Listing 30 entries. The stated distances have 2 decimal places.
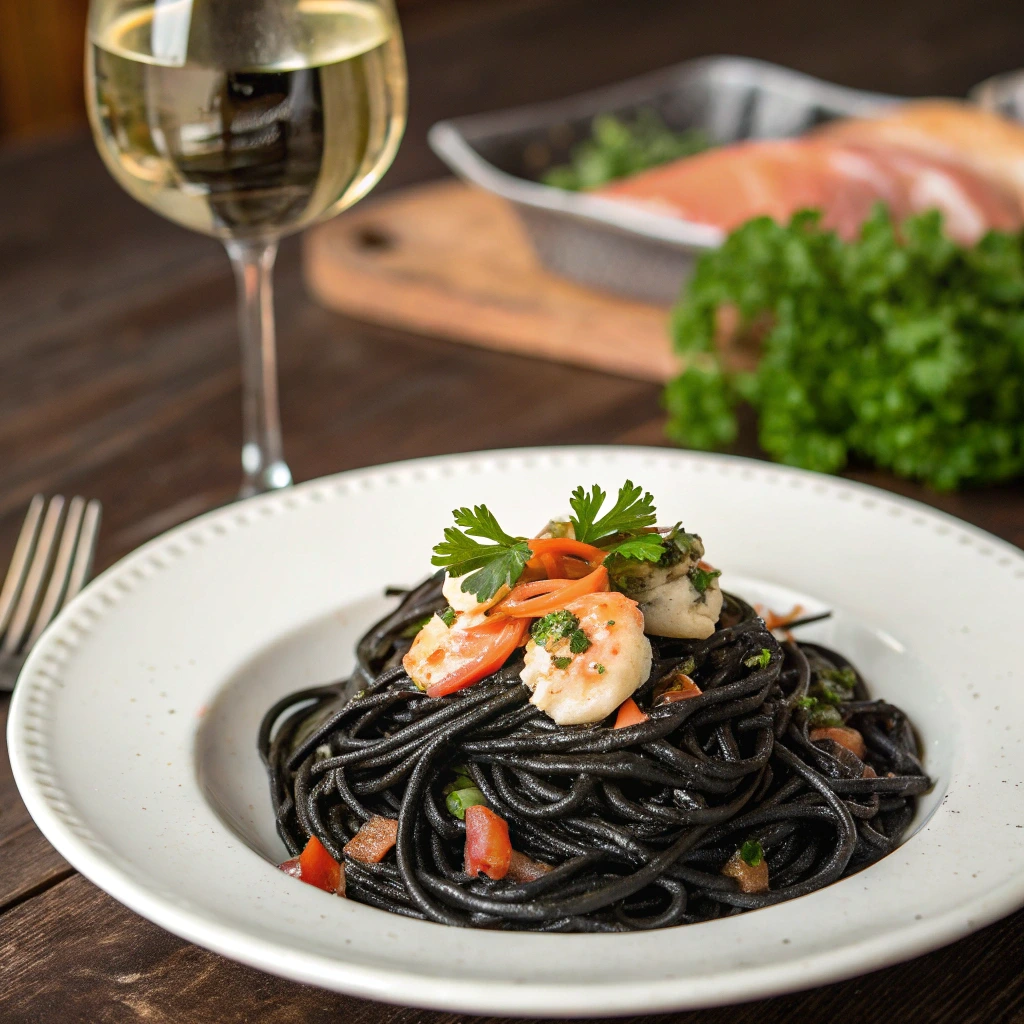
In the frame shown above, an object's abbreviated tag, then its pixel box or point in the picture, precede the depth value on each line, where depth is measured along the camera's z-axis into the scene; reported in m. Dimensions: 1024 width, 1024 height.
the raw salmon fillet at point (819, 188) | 1.00
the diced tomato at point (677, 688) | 0.70
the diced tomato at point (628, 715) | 0.69
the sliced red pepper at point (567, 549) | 0.70
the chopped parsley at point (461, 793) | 0.71
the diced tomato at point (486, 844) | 0.69
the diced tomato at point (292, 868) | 0.70
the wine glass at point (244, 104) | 0.78
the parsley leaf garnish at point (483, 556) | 0.69
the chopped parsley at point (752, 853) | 0.70
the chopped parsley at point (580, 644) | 0.68
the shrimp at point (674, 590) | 0.70
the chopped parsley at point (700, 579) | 0.70
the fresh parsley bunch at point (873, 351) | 0.86
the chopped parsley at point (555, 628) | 0.68
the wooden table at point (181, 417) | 0.67
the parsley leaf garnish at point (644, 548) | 0.69
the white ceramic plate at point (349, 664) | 0.64
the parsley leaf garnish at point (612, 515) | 0.70
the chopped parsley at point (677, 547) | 0.70
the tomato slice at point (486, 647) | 0.70
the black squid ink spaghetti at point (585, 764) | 0.68
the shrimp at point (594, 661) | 0.68
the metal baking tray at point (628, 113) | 0.96
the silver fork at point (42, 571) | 0.77
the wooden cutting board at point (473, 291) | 0.96
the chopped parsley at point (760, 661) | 0.72
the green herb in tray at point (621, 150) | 1.07
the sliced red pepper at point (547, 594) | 0.69
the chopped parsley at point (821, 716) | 0.73
